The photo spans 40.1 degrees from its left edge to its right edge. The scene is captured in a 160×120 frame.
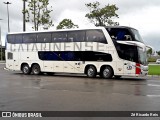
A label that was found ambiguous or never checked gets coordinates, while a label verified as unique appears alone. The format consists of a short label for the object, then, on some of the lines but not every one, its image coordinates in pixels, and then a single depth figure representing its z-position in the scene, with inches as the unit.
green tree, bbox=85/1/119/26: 1295.9
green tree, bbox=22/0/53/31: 1090.6
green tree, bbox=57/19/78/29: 1650.6
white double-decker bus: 643.9
